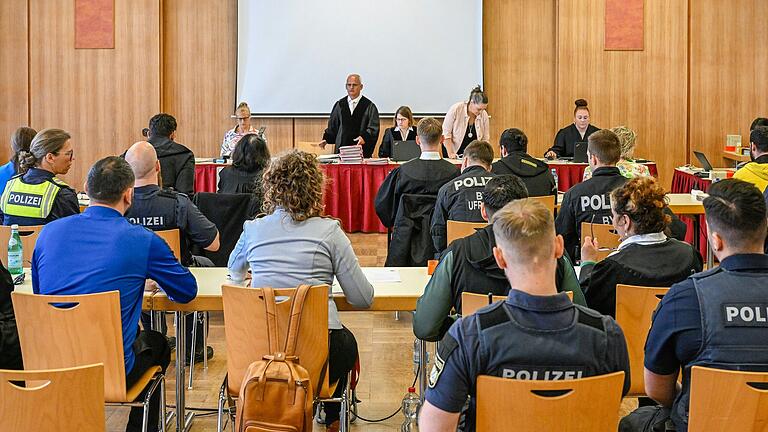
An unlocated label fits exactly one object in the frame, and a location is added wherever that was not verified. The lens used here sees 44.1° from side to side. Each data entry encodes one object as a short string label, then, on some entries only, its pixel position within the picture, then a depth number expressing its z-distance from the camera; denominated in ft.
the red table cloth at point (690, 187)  25.44
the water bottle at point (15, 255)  14.02
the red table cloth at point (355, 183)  29.89
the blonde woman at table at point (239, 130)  31.27
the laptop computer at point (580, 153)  30.46
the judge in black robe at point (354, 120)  33.37
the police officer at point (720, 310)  8.47
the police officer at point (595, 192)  17.48
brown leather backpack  10.18
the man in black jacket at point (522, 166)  21.31
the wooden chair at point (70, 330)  10.78
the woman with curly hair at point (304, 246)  11.87
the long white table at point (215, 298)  12.64
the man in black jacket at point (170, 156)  24.52
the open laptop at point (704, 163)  28.94
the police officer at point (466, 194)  18.17
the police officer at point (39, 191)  16.65
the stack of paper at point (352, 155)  29.99
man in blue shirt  11.58
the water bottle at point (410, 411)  14.42
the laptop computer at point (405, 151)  30.66
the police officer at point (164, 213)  16.21
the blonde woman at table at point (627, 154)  22.27
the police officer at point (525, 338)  7.59
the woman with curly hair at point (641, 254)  11.79
